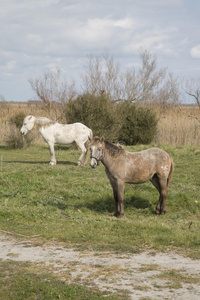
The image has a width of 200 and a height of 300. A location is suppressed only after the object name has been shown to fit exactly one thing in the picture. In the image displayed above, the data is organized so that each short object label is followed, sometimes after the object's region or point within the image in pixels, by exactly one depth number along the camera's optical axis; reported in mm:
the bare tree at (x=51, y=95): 35938
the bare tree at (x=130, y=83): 39241
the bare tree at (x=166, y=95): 44778
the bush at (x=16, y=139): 20688
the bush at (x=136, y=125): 23422
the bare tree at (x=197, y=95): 30059
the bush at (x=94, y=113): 21844
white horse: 15227
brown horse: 8281
